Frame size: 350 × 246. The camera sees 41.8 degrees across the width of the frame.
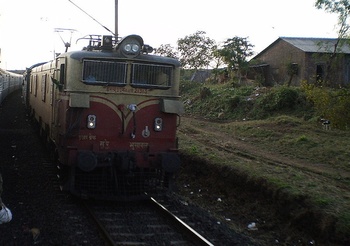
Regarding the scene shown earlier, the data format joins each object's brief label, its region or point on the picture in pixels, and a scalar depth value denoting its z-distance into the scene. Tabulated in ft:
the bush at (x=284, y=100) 75.75
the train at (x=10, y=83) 106.75
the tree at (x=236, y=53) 117.50
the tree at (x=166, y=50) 143.43
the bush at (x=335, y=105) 49.37
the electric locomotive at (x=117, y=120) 28.25
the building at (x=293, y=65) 98.73
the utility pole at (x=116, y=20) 60.13
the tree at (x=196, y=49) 138.92
